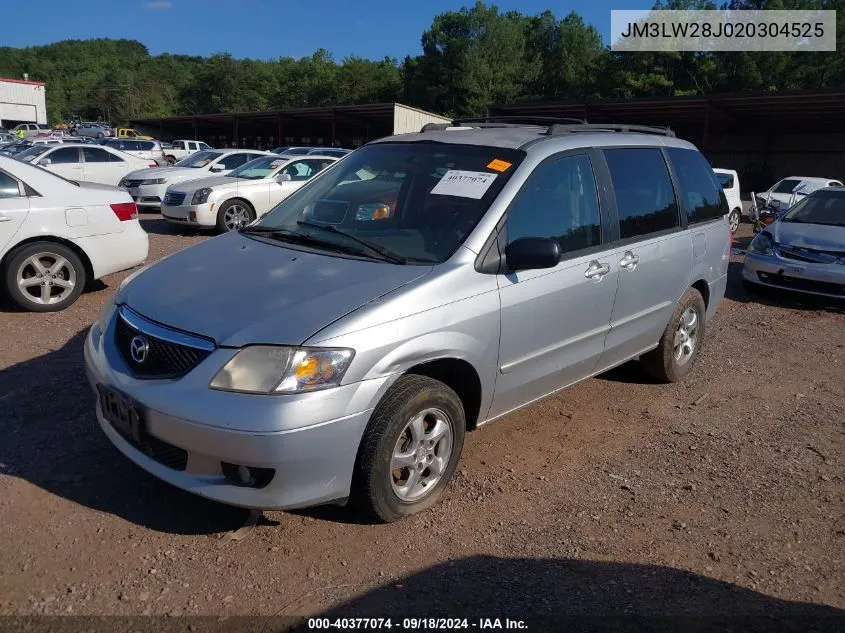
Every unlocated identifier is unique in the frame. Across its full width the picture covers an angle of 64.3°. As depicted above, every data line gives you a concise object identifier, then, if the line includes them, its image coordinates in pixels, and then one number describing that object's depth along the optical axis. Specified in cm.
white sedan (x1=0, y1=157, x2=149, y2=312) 616
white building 6644
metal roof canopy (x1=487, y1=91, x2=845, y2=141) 2784
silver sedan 819
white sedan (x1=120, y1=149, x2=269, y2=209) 1439
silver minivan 275
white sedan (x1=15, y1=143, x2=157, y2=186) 1645
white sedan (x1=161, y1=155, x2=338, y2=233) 1166
